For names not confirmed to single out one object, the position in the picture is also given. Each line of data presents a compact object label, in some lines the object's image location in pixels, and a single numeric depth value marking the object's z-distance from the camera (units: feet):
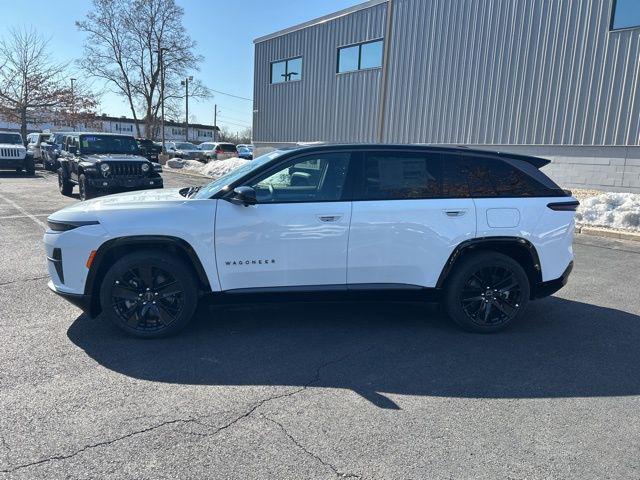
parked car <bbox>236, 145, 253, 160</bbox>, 121.70
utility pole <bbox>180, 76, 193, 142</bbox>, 129.59
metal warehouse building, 44.24
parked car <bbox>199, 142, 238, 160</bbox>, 107.24
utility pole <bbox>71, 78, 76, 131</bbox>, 107.65
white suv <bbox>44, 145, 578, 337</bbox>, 13.47
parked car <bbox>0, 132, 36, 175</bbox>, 63.87
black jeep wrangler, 38.88
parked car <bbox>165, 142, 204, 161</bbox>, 123.95
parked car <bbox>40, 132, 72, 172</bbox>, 64.69
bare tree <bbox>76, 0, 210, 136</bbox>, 114.21
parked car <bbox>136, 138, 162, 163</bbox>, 102.12
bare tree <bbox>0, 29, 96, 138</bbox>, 100.01
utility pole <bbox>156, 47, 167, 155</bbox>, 116.06
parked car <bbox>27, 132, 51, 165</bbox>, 82.10
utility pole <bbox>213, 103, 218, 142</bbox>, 267.39
